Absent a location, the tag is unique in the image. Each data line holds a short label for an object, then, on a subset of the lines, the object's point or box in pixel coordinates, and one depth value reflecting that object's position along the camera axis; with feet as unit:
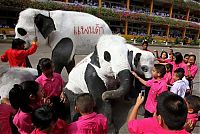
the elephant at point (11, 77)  9.41
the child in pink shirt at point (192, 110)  7.77
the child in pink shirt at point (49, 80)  9.53
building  82.53
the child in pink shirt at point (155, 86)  10.47
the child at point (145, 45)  17.98
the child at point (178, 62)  15.24
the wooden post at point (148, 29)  98.45
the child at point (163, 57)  17.62
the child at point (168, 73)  14.02
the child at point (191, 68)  15.24
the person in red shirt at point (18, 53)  13.12
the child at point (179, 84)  11.68
